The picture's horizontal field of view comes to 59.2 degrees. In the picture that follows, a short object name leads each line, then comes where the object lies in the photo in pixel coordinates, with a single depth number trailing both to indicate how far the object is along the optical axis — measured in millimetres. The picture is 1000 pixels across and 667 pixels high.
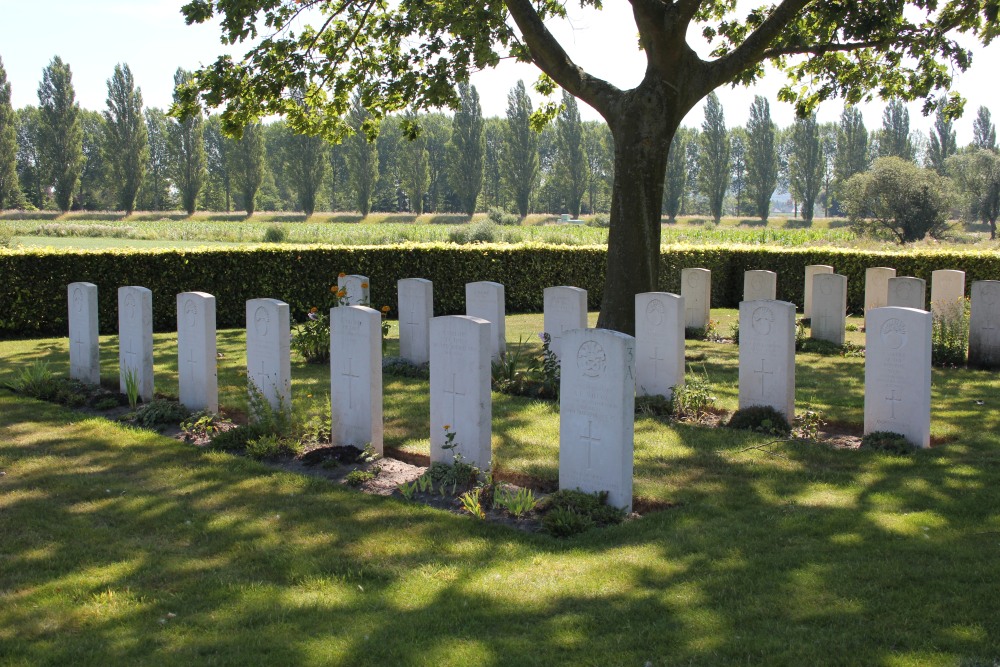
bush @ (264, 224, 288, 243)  36938
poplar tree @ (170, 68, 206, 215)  53562
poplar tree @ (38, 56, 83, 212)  53969
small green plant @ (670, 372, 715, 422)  9469
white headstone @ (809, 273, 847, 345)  14383
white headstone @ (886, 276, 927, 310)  13305
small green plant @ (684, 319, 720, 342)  16006
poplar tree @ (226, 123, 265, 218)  54812
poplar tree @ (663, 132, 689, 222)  59719
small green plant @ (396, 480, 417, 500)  6606
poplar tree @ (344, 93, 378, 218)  55781
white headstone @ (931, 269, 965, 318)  14289
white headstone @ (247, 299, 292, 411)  8453
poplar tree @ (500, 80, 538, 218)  56562
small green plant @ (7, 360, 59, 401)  10289
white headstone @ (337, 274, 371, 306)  12609
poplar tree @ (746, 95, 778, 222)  58031
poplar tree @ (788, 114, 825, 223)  59844
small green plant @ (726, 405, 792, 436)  8648
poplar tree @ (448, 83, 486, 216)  55812
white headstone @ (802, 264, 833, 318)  16859
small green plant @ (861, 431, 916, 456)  7793
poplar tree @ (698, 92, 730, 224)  58531
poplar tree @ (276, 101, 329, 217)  52812
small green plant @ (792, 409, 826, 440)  8547
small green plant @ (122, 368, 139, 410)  9617
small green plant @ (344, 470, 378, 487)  7023
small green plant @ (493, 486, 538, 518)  6133
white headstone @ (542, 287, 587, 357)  11352
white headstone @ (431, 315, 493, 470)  6977
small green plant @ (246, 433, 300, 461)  7750
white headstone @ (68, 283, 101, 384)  10445
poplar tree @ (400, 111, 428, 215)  60344
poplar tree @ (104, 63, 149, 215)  52562
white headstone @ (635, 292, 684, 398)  10073
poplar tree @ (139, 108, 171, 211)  66750
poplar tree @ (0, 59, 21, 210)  51250
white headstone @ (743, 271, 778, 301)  15750
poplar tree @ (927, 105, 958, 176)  60375
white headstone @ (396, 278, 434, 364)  12203
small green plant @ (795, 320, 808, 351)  14540
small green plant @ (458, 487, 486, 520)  6160
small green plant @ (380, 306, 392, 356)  11326
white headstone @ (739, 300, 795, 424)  8883
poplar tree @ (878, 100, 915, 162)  60062
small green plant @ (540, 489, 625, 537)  5883
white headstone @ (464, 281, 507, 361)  11922
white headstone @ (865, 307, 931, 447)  7762
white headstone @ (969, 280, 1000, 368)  12211
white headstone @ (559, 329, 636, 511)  6195
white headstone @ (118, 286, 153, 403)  9781
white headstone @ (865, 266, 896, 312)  15828
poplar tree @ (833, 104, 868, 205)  61625
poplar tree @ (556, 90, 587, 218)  58188
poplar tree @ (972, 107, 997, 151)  66375
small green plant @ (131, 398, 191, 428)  8984
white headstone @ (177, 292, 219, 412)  9078
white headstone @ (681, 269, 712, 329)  16312
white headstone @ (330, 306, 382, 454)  7676
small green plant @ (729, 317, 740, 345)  15500
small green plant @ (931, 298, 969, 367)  12797
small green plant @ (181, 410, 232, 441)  8508
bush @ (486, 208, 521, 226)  46531
